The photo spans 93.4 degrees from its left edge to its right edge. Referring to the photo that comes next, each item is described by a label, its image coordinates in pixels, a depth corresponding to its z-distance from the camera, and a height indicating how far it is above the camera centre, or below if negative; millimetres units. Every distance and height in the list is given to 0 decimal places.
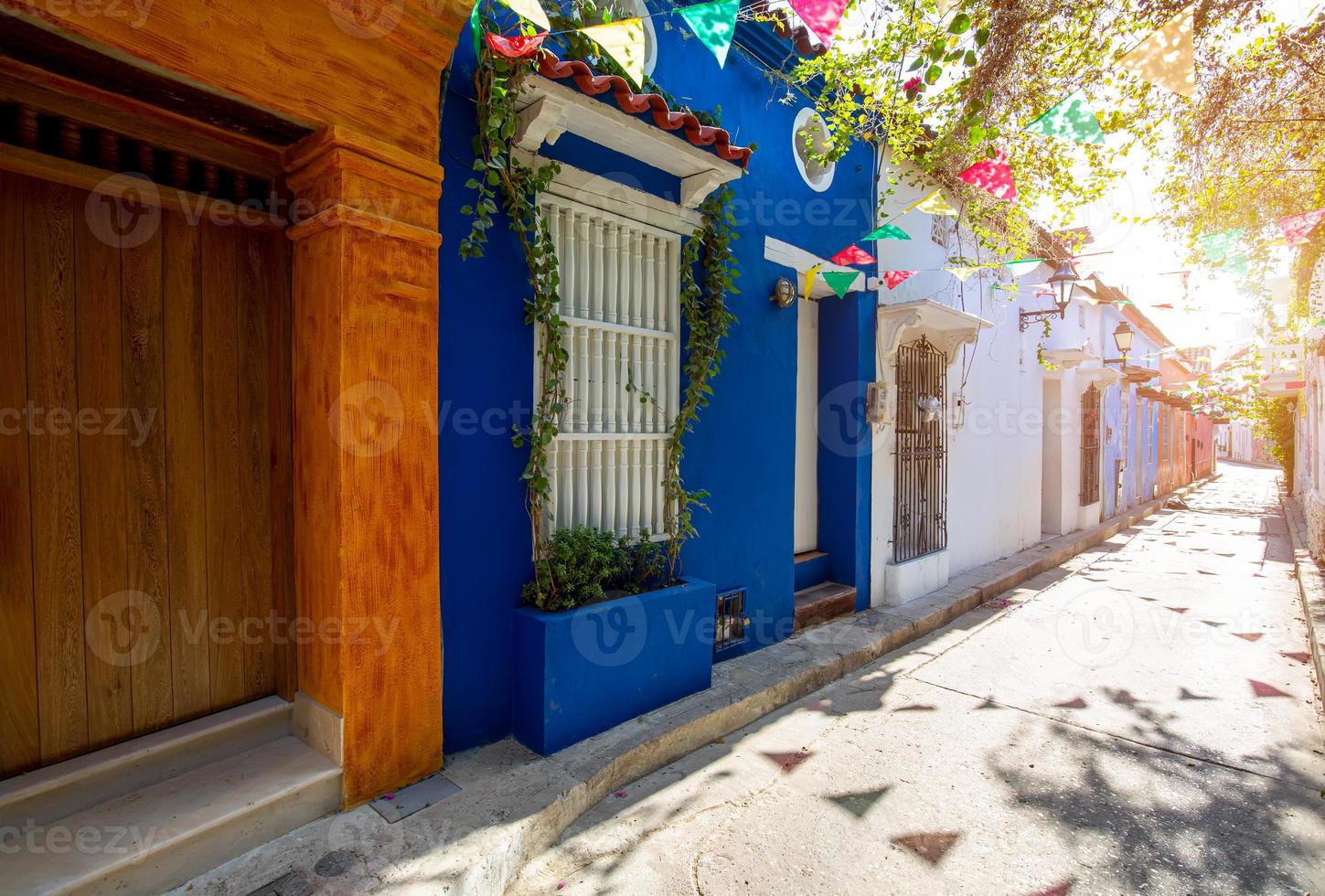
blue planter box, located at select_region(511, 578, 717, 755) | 3154 -1244
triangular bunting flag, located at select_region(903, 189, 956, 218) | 5166 +1926
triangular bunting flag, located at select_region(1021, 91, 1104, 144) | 4000 +2030
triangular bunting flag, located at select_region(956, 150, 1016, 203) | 5199 +2187
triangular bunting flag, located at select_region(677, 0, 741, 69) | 3469 +2318
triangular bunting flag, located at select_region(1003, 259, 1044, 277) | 6182 +1880
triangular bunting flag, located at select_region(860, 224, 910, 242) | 5491 +1793
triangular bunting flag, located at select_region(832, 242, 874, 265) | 5684 +1641
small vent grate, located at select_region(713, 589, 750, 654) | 4609 -1398
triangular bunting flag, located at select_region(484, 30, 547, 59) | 2748 +1735
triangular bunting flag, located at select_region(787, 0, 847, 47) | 3578 +2442
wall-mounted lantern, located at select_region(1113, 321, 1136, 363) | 12766 +2022
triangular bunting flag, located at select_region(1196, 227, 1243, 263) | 5266 +1654
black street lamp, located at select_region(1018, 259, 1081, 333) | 8203 +2062
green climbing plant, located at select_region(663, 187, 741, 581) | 4145 +728
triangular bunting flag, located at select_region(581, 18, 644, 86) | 2838 +1806
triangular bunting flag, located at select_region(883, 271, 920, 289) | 6148 +1563
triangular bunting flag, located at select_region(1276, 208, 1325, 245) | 5004 +1717
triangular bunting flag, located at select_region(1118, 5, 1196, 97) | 3420 +2106
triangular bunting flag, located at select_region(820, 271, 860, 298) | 5188 +1312
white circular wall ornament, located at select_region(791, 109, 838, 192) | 5375 +2525
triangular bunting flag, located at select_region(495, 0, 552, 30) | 2473 +1698
